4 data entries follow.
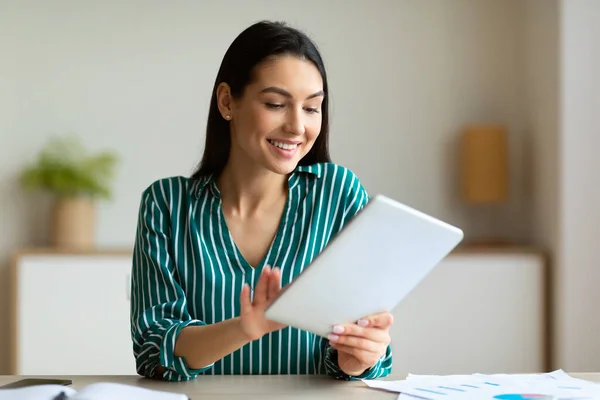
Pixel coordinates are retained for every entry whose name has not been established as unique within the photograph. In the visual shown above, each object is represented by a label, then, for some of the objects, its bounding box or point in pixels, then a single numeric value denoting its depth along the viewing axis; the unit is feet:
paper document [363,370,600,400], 5.25
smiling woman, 6.07
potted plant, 13.21
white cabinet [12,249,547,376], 12.50
